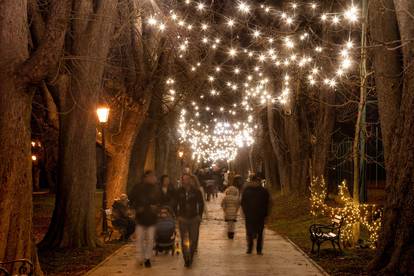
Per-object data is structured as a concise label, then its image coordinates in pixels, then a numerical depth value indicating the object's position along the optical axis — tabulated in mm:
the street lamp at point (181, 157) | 50875
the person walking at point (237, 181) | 18269
